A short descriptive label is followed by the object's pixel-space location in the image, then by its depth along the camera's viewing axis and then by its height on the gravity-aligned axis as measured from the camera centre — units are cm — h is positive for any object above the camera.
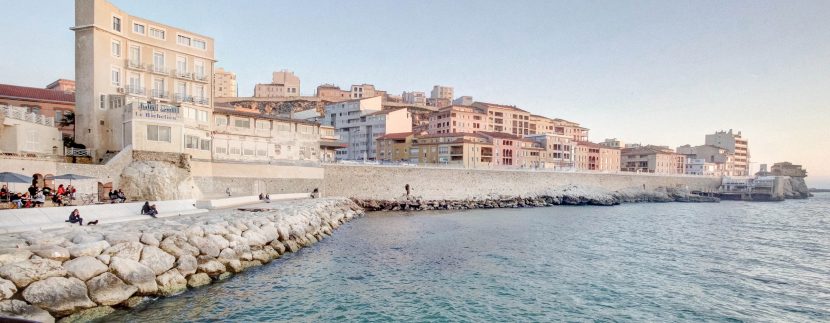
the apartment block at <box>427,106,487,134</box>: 9456 +919
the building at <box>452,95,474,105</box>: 13425 +1912
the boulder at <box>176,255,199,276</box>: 1673 -410
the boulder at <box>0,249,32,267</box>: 1248 -281
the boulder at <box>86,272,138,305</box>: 1350 -414
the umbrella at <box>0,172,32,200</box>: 1960 -80
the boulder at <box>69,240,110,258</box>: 1417 -297
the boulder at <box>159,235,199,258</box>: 1708 -346
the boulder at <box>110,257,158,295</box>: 1455 -390
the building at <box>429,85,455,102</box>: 16900 +2692
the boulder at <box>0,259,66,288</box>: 1220 -323
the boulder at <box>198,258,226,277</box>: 1758 -439
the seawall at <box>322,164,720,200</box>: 5319 -324
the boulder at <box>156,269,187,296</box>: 1538 -446
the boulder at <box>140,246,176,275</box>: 1578 -370
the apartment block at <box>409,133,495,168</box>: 7681 +198
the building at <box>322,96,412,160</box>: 9069 +834
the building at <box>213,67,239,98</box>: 14988 +2764
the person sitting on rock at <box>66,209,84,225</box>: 1815 -242
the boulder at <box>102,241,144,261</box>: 1512 -320
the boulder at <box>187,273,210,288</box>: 1647 -463
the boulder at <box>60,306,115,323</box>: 1252 -458
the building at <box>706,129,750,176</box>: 15488 +586
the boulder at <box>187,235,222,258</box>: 1841 -367
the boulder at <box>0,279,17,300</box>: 1168 -352
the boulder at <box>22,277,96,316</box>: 1223 -392
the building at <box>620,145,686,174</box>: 11997 +21
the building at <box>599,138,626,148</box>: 14325 +622
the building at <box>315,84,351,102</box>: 12846 +2035
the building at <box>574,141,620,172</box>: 10750 +95
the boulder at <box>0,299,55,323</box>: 1127 -400
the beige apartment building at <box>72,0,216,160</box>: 3356 +672
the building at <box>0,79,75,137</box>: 4041 +577
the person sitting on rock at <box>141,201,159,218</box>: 2289 -263
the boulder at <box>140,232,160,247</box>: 1670 -307
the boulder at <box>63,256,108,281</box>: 1355 -342
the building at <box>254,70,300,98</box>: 13900 +2399
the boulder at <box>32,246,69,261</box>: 1341 -290
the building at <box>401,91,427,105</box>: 14738 +2192
